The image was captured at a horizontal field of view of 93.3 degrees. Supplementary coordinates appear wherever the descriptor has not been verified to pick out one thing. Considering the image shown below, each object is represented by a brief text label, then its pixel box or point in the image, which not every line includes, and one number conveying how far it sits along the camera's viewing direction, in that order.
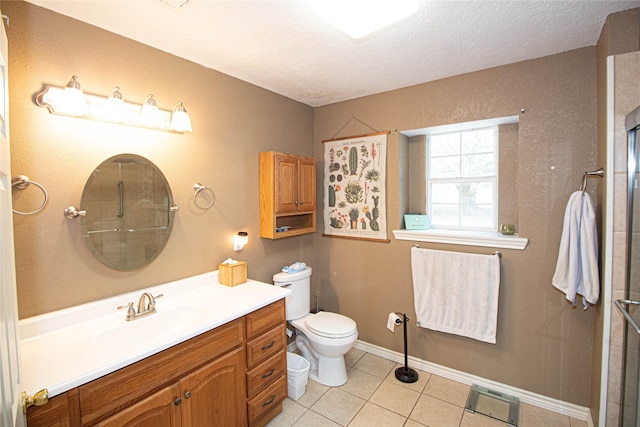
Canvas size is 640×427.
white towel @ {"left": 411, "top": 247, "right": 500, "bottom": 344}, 2.27
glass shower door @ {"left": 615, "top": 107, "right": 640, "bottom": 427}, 1.43
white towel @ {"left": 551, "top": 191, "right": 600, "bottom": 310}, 1.80
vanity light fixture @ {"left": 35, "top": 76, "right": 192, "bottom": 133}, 1.48
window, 2.51
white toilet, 2.33
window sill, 2.19
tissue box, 2.19
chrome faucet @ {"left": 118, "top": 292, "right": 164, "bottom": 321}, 1.66
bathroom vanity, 1.17
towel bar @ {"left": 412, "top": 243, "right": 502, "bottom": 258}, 2.25
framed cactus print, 2.78
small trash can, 2.27
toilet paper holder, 2.47
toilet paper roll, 2.54
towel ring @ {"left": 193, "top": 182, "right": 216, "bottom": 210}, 2.12
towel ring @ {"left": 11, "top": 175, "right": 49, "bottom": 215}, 1.40
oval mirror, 1.65
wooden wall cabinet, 2.51
